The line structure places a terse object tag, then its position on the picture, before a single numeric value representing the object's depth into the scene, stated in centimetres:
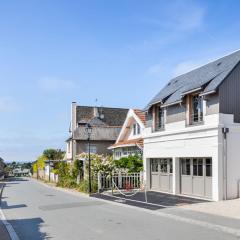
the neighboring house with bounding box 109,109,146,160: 2313
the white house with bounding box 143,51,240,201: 1288
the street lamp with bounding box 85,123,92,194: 1740
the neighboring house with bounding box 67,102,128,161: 3276
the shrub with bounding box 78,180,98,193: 1793
